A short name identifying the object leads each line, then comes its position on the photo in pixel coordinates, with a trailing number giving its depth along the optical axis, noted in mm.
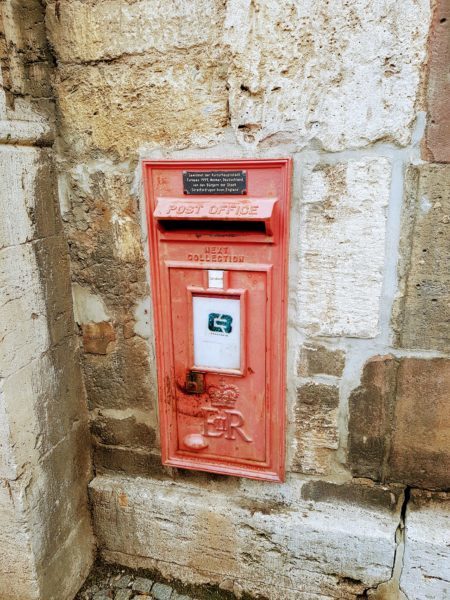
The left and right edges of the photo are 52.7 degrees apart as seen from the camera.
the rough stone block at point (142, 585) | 2041
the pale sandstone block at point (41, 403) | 1621
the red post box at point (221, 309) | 1534
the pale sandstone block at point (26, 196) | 1531
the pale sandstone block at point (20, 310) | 1557
